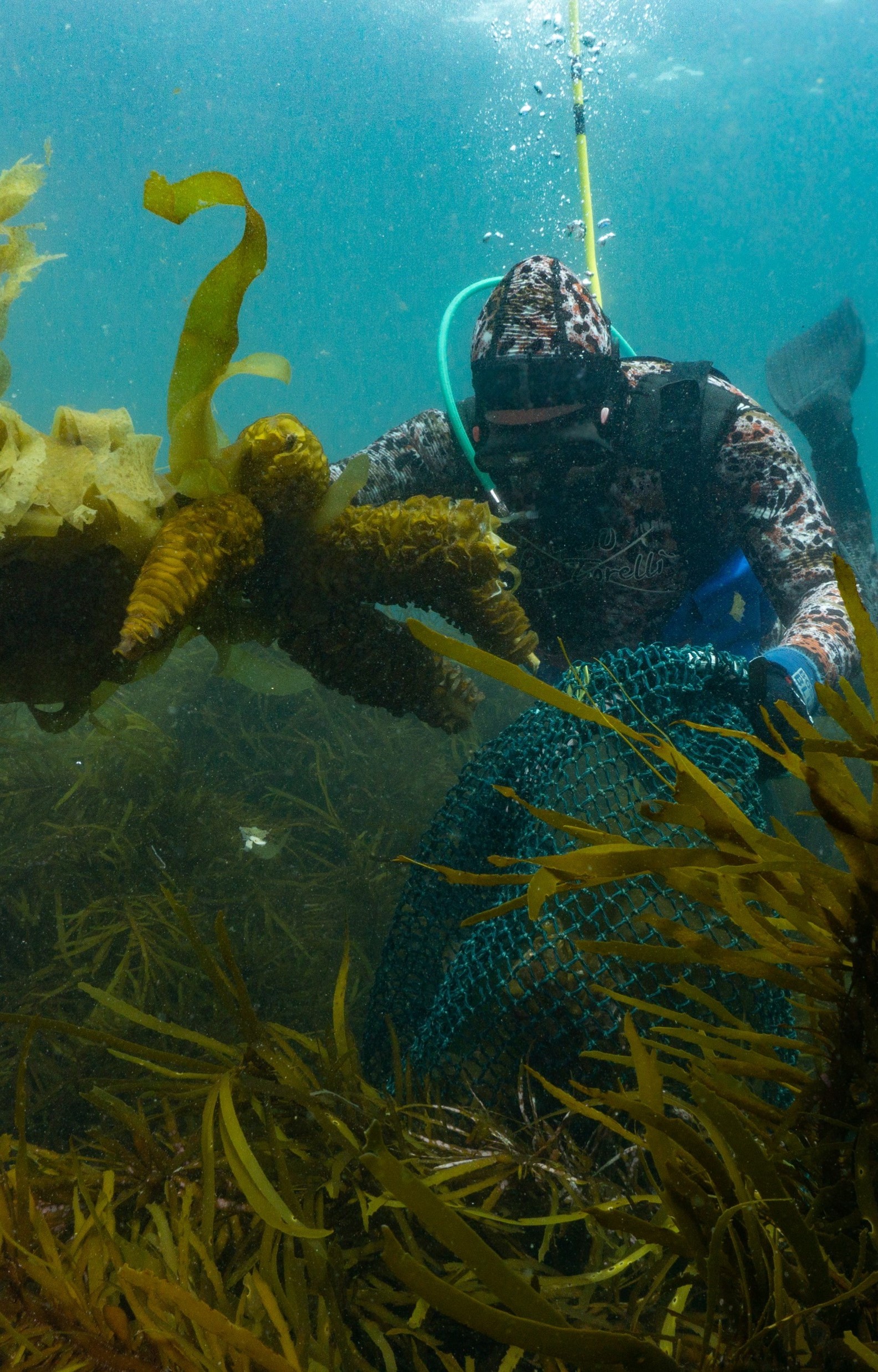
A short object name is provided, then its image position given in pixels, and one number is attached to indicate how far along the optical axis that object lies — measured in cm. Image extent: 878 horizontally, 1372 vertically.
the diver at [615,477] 120
